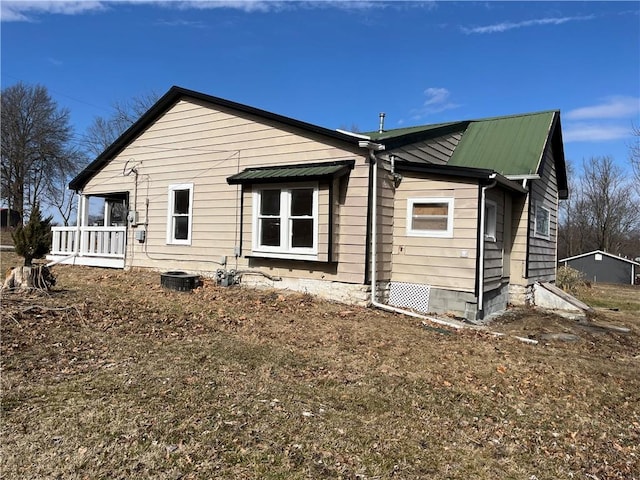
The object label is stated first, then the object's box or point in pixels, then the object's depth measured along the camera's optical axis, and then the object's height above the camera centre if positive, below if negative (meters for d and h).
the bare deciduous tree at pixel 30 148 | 34.50 +6.42
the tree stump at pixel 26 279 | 7.44 -0.78
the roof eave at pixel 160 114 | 9.22 +2.77
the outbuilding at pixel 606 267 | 32.19 -1.22
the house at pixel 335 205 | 8.80 +0.80
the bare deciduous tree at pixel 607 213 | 43.75 +3.60
